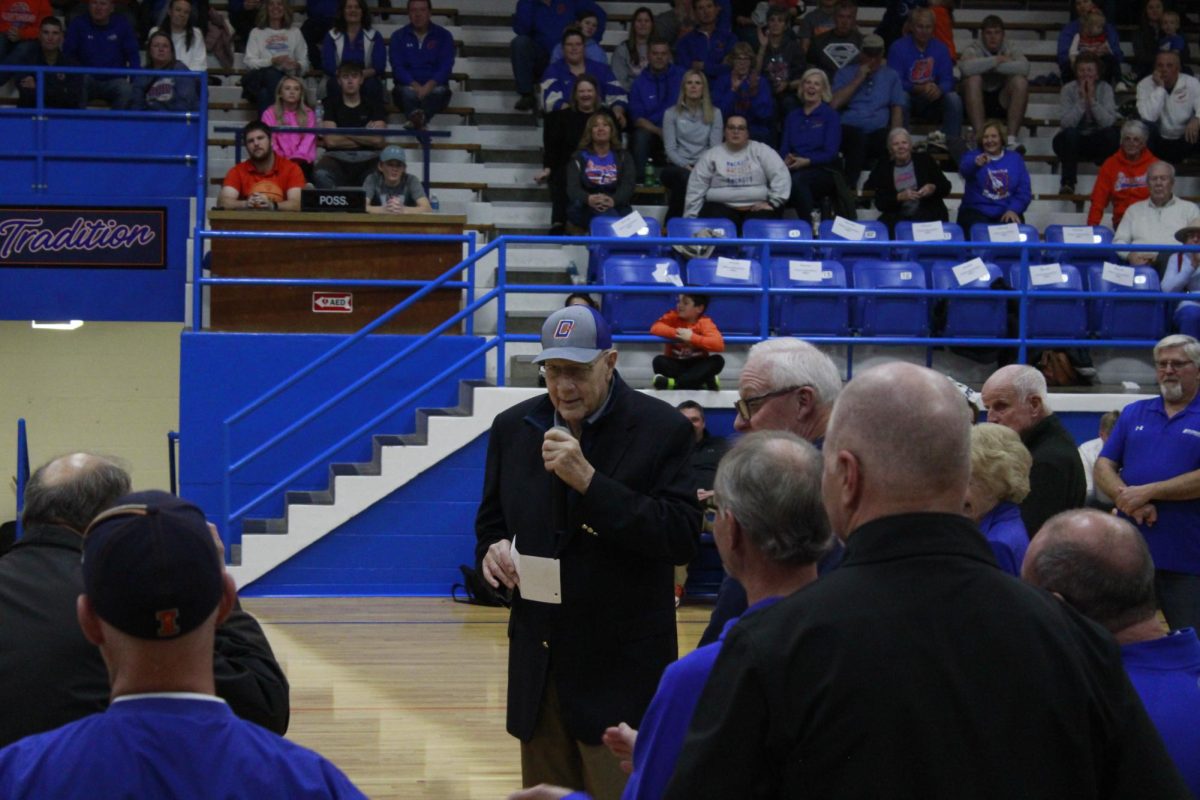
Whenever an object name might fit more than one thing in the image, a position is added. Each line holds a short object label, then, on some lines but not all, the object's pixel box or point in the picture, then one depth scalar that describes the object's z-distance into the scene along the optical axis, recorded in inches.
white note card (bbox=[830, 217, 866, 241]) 429.4
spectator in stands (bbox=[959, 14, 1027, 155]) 518.6
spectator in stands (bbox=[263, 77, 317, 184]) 452.4
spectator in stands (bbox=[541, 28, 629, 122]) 482.9
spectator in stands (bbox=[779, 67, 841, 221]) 461.7
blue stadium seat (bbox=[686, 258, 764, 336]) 405.4
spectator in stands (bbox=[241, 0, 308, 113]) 490.9
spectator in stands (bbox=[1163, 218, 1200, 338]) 419.2
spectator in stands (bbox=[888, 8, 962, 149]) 507.5
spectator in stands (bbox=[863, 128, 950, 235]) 458.0
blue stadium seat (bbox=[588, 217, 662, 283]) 422.3
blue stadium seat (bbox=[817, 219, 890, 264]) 435.2
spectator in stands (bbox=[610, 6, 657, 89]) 511.5
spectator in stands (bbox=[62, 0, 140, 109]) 470.9
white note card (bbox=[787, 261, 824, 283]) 405.4
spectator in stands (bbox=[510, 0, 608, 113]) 512.1
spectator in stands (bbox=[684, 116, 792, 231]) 445.1
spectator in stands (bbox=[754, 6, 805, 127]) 493.7
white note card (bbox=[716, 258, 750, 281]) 400.8
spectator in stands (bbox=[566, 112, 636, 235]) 444.5
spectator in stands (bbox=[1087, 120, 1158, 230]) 470.3
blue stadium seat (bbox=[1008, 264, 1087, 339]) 417.7
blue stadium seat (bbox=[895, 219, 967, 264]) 438.6
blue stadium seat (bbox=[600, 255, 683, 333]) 402.6
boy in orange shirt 377.4
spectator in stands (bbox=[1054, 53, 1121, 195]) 509.4
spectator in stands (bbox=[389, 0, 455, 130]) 493.4
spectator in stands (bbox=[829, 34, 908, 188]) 486.6
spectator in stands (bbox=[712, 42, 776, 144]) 478.9
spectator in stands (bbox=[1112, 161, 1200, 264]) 449.1
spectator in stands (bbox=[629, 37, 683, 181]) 485.1
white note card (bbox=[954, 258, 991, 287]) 410.9
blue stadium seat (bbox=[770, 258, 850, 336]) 406.6
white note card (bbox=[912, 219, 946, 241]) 438.3
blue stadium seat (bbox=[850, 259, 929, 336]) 410.9
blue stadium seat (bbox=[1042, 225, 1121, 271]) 441.1
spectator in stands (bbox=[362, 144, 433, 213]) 428.5
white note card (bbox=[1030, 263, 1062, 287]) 409.1
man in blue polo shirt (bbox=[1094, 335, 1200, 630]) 219.6
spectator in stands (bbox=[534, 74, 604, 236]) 461.7
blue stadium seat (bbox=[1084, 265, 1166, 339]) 417.1
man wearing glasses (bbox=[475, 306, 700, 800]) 133.8
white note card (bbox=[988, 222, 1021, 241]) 439.5
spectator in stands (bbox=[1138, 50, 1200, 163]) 501.7
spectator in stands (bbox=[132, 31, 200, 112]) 449.7
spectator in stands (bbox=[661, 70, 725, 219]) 465.7
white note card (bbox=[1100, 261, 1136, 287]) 408.5
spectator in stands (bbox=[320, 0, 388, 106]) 496.4
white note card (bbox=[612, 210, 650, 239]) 416.8
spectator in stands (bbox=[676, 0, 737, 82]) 506.9
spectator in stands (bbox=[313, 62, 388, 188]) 454.6
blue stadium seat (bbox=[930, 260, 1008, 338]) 415.2
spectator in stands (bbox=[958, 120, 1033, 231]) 458.9
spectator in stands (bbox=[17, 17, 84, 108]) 460.1
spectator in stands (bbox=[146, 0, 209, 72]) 480.1
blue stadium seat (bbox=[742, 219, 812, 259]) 430.6
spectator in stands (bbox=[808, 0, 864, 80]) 507.1
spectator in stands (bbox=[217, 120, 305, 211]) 414.3
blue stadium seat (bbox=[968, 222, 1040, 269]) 440.8
